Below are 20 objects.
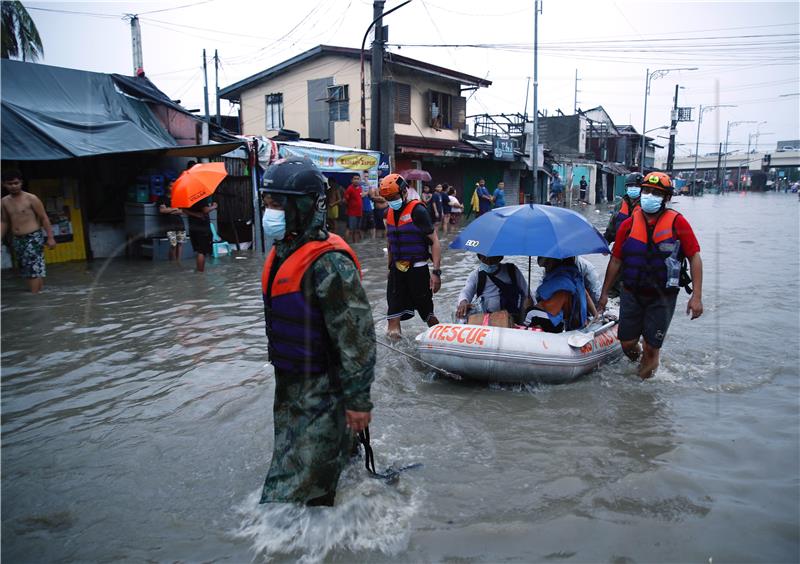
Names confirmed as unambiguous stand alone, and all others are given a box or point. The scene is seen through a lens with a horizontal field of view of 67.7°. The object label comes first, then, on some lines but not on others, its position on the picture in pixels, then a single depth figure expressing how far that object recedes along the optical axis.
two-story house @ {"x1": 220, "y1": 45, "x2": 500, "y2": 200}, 22.72
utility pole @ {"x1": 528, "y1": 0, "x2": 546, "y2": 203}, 23.86
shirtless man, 8.23
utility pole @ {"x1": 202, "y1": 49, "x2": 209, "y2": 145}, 13.89
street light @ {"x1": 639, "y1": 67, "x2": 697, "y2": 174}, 47.53
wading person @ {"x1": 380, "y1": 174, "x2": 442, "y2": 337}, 6.18
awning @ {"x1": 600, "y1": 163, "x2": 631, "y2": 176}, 46.09
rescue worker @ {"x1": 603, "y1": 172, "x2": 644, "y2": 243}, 8.12
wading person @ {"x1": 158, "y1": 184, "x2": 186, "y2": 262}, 12.66
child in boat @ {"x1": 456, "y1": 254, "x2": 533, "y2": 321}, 5.94
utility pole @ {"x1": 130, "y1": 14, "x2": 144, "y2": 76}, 19.42
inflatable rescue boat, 5.24
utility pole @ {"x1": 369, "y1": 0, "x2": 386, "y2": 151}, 17.91
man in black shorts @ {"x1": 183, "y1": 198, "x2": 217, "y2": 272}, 10.80
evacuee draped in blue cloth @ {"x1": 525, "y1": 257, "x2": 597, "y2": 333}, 5.68
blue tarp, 9.88
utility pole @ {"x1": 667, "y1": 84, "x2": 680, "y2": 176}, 41.19
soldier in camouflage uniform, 2.77
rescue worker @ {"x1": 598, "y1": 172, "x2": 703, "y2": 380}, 4.96
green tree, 15.17
